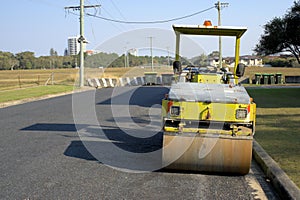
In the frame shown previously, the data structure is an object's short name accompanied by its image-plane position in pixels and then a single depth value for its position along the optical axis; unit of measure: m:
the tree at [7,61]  97.62
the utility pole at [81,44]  37.12
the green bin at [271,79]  46.12
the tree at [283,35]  27.26
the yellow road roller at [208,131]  6.73
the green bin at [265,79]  45.88
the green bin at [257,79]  46.12
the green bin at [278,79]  46.41
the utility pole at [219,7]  50.66
